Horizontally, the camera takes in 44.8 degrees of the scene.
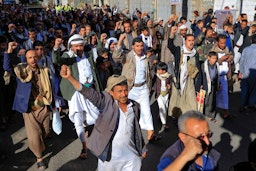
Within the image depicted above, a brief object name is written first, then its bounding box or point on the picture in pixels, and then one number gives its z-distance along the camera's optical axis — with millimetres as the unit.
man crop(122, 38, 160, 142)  5227
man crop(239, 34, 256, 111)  6617
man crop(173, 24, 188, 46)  6291
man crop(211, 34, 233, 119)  6207
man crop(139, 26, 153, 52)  8781
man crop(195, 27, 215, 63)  7384
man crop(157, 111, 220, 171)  2289
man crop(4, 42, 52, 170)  4445
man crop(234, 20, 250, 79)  9061
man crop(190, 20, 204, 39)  10317
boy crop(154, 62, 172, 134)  5691
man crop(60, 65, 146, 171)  3246
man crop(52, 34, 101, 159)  4836
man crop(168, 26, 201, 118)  5578
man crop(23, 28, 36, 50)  7993
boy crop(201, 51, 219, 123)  5934
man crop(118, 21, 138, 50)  8136
